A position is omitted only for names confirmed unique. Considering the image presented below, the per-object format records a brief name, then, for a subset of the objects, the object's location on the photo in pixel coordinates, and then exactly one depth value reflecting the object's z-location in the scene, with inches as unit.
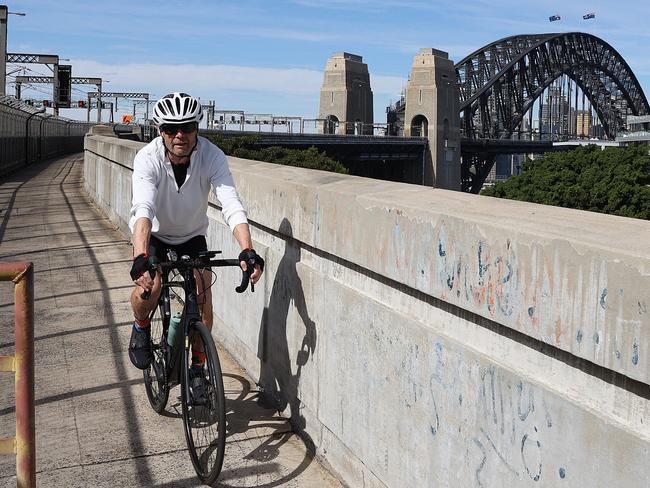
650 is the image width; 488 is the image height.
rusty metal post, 128.1
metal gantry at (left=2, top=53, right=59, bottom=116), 2731.3
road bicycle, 163.6
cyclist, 179.6
